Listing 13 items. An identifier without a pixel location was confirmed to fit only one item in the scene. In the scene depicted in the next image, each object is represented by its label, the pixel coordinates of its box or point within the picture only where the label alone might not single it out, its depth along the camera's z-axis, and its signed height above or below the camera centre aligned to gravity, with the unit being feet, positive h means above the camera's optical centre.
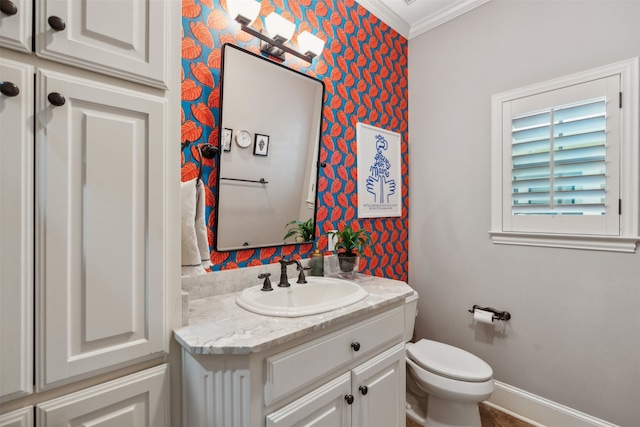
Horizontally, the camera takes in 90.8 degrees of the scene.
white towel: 3.83 -0.18
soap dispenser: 5.92 -0.97
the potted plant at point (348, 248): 5.96 -0.68
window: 5.35 +0.98
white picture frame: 7.21 +1.01
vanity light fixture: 4.91 +3.08
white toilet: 5.42 -2.95
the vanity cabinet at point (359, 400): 3.54 -2.38
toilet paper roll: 6.72 -2.21
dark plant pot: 5.96 -0.96
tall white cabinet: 2.45 +0.05
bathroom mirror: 4.99 +1.11
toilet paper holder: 6.73 -2.15
